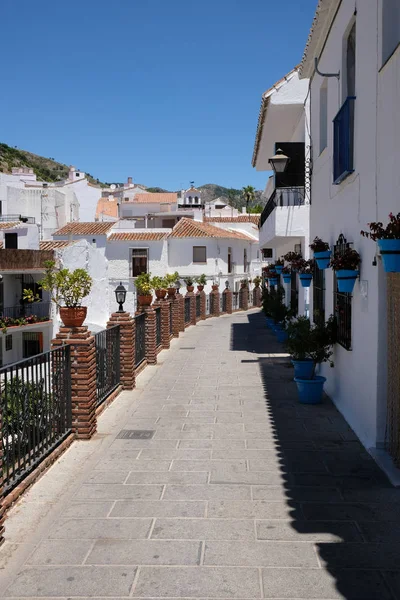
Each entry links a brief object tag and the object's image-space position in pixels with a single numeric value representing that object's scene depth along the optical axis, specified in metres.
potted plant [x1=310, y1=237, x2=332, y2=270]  9.87
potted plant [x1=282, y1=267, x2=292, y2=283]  18.59
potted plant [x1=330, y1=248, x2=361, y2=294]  7.59
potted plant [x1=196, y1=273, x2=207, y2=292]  37.06
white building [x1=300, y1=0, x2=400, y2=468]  6.34
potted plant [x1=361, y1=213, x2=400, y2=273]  5.43
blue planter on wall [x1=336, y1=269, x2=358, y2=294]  7.63
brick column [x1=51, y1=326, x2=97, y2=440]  7.80
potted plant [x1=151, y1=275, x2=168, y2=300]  19.75
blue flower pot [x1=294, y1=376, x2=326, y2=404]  9.78
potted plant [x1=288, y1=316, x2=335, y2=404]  9.74
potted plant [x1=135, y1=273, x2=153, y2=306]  15.98
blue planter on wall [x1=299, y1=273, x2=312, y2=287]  12.82
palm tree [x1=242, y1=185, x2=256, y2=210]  83.41
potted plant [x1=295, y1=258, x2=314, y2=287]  12.70
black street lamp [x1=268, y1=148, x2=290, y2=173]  13.05
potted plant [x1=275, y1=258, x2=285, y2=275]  20.17
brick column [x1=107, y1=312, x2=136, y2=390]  11.24
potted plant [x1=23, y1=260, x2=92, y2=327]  8.85
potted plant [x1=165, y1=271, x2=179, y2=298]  21.16
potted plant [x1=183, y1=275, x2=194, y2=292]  28.53
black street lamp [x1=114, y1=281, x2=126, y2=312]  11.59
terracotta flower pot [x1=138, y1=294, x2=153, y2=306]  15.94
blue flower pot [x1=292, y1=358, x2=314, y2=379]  10.27
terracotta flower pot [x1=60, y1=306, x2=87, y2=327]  8.16
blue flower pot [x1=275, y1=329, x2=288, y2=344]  18.69
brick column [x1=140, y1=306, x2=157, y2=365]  14.48
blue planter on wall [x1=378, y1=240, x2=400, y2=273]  5.46
